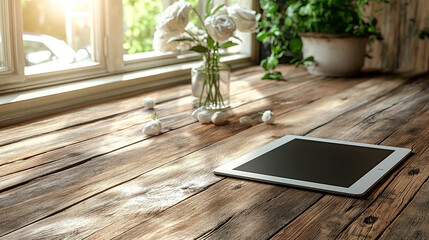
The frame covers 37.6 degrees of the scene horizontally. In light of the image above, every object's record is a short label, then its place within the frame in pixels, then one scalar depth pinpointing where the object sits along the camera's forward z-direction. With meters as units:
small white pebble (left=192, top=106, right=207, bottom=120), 2.48
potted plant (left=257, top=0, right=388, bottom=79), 3.59
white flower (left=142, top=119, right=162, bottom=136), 2.21
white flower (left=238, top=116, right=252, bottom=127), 2.42
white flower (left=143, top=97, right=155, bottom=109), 2.68
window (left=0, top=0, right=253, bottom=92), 2.54
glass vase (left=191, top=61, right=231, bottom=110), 2.54
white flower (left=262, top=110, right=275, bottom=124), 2.40
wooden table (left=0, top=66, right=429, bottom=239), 1.39
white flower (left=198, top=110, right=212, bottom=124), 2.41
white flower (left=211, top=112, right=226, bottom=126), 2.38
